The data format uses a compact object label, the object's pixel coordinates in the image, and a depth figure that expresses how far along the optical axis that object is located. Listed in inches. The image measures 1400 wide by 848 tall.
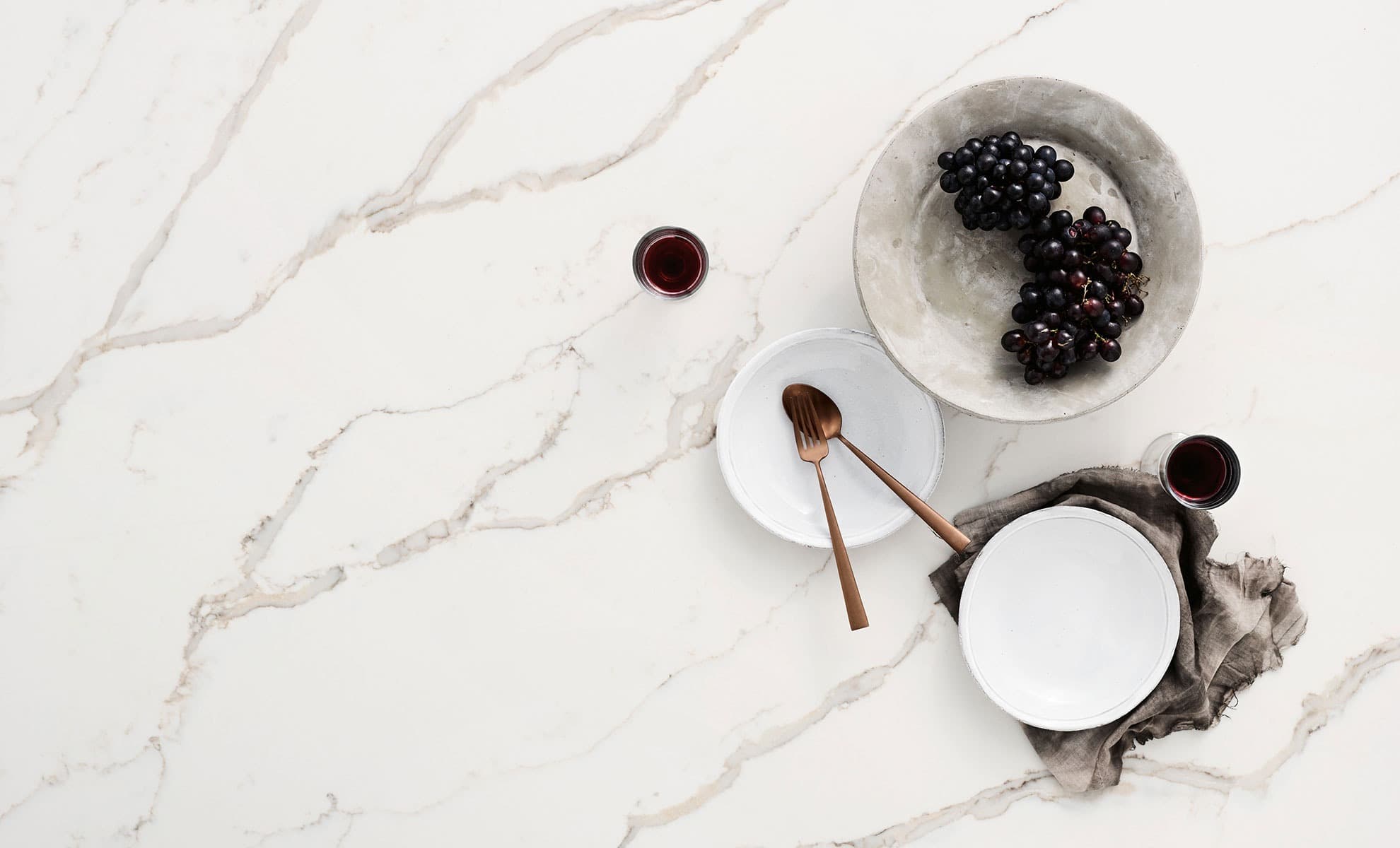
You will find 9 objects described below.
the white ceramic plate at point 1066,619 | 50.3
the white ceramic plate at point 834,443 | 50.3
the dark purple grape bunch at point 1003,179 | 43.8
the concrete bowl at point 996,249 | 45.8
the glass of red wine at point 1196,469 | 49.3
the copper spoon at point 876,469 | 47.7
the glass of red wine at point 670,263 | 51.1
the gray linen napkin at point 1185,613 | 50.1
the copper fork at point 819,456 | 48.7
